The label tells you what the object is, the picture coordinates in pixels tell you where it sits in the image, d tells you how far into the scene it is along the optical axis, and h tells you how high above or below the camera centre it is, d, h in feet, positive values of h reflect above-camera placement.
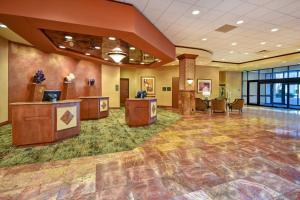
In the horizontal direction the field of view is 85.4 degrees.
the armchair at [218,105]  31.81 -1.64
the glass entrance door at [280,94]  42.37 +0.79
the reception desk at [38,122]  12.33 -2.08
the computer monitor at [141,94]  21.85 +0.31
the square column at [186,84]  29.12 +2.30
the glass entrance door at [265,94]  46.29 +0.86
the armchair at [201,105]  34.14 -1.75
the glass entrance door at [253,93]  49.71 +1.21
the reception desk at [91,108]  24.21 -1.78
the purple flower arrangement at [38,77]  22.25 +2.58
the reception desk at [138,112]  19.92 -1.92
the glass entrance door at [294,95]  40.12 +0.52
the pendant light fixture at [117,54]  21.65 +5.69
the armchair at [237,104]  32.55 -1.50
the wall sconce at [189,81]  29.19 +2.81
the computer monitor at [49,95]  13.94 +0.07
